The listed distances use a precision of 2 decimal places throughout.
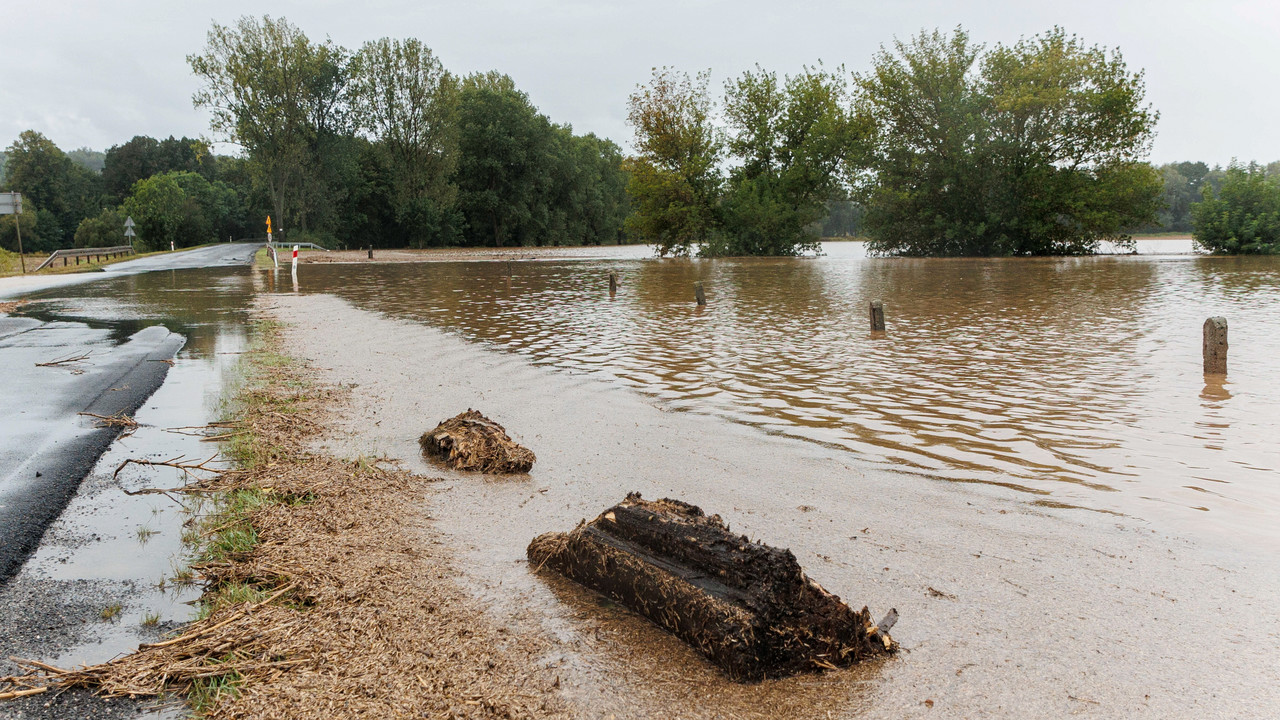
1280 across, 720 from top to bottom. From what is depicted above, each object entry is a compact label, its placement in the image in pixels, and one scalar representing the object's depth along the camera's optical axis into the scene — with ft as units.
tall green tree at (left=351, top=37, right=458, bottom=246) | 232.94
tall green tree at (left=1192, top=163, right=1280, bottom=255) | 140.15
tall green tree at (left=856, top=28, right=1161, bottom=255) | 139.85
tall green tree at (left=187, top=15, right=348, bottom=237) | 192.54
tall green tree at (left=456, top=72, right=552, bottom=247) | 250.57
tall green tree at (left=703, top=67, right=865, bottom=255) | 166.81
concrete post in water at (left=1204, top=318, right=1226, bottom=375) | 32.53
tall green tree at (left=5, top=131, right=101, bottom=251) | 335.88
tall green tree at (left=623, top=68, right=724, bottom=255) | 169.99
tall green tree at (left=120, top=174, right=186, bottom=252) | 240.12
